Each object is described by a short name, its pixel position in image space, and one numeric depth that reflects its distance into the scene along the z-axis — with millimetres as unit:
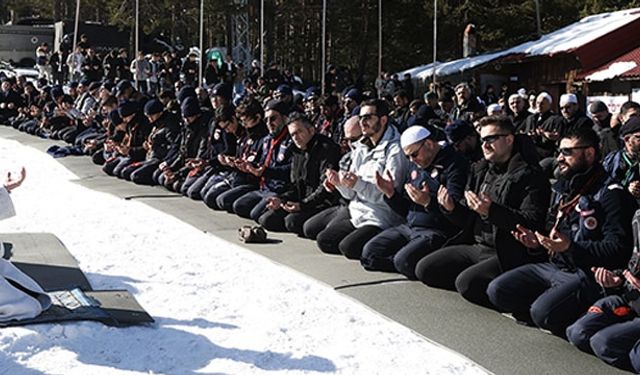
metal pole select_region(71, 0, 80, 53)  27359
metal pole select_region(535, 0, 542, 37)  27272
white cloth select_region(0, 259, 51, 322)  5207
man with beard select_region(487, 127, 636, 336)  4980
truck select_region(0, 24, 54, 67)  43250
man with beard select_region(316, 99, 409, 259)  7336
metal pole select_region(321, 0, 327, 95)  20605
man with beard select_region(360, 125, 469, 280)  6648
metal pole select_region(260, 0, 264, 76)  23059
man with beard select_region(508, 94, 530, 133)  12834
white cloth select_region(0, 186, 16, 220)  5449
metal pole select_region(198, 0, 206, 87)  20594
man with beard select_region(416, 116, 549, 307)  5551
